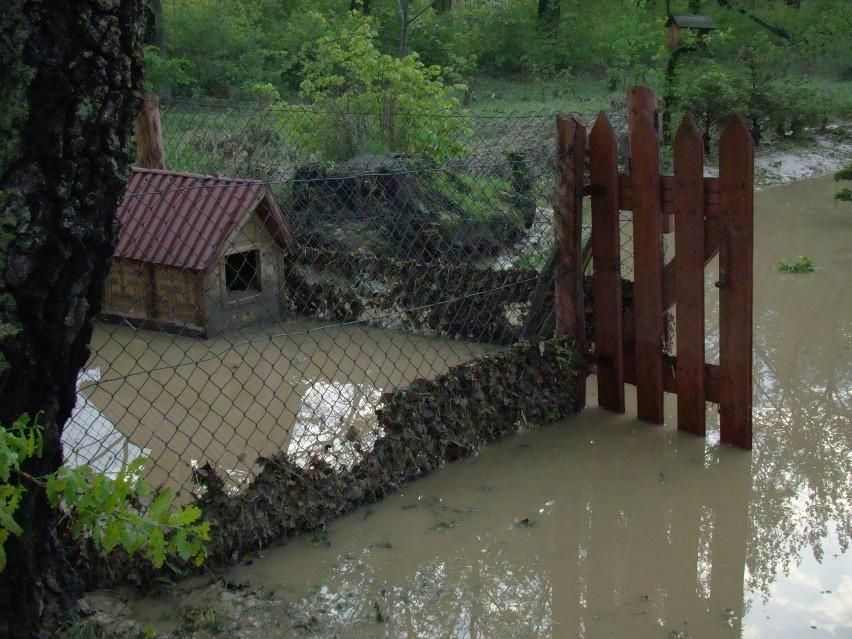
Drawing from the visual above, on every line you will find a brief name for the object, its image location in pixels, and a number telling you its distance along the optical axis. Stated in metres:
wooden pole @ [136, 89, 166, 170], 7.79
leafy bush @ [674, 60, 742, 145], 14.46
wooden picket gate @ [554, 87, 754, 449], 4.57
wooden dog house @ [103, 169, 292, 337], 6.68
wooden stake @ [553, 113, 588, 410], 5.03
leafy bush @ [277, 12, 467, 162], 10.16
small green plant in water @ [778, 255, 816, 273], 8.80
